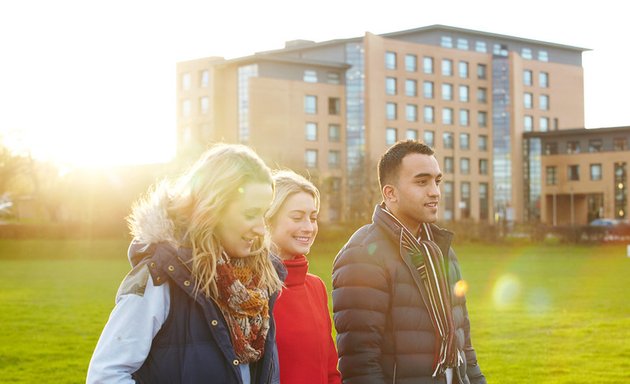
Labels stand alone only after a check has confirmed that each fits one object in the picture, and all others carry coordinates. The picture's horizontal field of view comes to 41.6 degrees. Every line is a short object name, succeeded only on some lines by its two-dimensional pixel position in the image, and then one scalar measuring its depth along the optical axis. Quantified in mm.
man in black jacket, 4781
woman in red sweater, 4398
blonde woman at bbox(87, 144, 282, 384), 3168
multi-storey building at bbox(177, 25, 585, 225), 86688
